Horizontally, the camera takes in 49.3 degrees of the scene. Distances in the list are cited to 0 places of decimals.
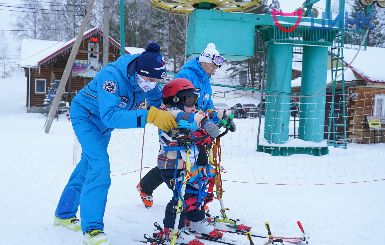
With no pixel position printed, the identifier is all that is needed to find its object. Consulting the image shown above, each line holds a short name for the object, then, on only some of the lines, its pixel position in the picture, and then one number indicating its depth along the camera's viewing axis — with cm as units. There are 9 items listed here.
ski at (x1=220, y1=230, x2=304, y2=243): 392
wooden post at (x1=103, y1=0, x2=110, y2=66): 1605
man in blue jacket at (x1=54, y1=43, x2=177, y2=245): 336
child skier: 377
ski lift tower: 959
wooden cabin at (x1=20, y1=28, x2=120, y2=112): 2809
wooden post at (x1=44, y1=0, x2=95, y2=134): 1353
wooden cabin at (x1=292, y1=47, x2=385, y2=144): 1684
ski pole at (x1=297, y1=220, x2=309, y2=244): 393
